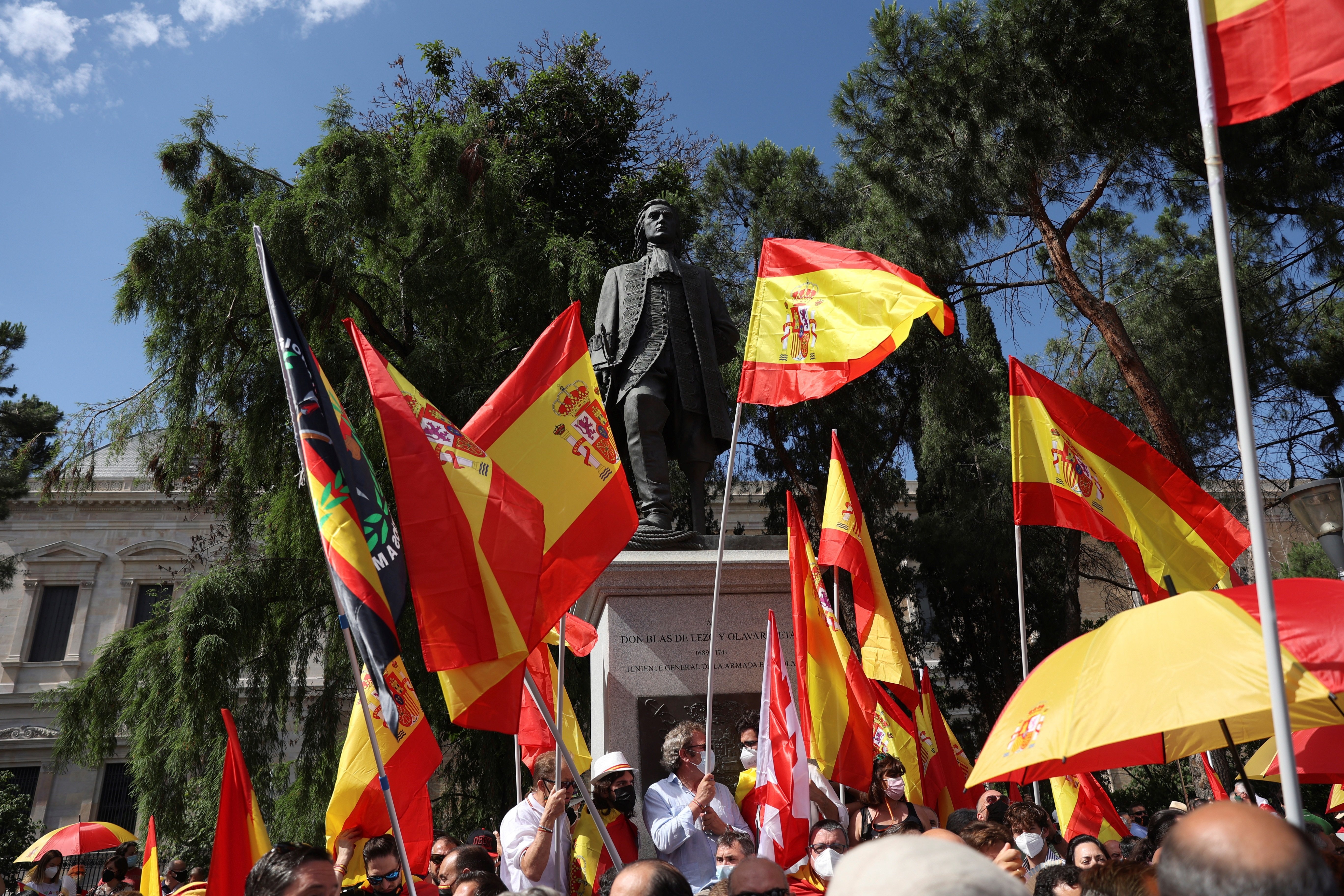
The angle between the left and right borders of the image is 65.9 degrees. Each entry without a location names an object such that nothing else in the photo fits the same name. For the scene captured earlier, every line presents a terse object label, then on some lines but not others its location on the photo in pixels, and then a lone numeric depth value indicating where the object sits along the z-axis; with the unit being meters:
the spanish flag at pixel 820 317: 5.18
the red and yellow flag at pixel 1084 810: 5.54
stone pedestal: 5.38
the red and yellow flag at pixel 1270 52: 2.74
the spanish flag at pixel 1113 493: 5.00
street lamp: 6.19
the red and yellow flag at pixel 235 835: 3.58
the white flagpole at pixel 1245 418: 2.21
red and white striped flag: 4.24
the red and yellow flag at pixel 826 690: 4.76
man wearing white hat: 4.32
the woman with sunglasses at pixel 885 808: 4.66
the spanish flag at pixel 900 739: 5.28
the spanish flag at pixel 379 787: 3.45
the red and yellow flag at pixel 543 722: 5.28
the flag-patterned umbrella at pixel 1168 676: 2.32
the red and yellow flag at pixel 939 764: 5.86
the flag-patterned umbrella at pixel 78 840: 9.02
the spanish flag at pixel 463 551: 3.46
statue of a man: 6.34
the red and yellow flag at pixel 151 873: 4.84
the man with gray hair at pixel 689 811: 4.09
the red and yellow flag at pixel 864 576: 5.77
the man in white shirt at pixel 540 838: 3.75
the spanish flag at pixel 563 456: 4.10
